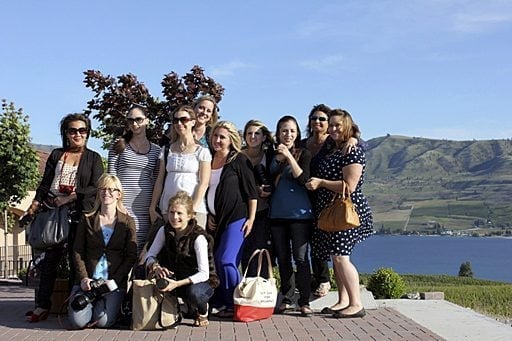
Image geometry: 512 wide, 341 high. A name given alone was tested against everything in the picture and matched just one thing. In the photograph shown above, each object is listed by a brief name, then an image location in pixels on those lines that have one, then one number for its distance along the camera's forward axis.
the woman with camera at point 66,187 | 7.85
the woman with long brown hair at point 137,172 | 7.93
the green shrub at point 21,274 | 20.40
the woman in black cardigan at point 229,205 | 7.85
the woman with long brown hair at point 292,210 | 7.95
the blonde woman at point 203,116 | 8.12
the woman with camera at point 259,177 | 8.06
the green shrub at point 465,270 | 57.63
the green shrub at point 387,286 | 11.49
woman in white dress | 7.66
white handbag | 7.60
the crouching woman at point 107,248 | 7.38
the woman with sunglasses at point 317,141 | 8.15
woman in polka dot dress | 7.72
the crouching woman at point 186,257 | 7.20
